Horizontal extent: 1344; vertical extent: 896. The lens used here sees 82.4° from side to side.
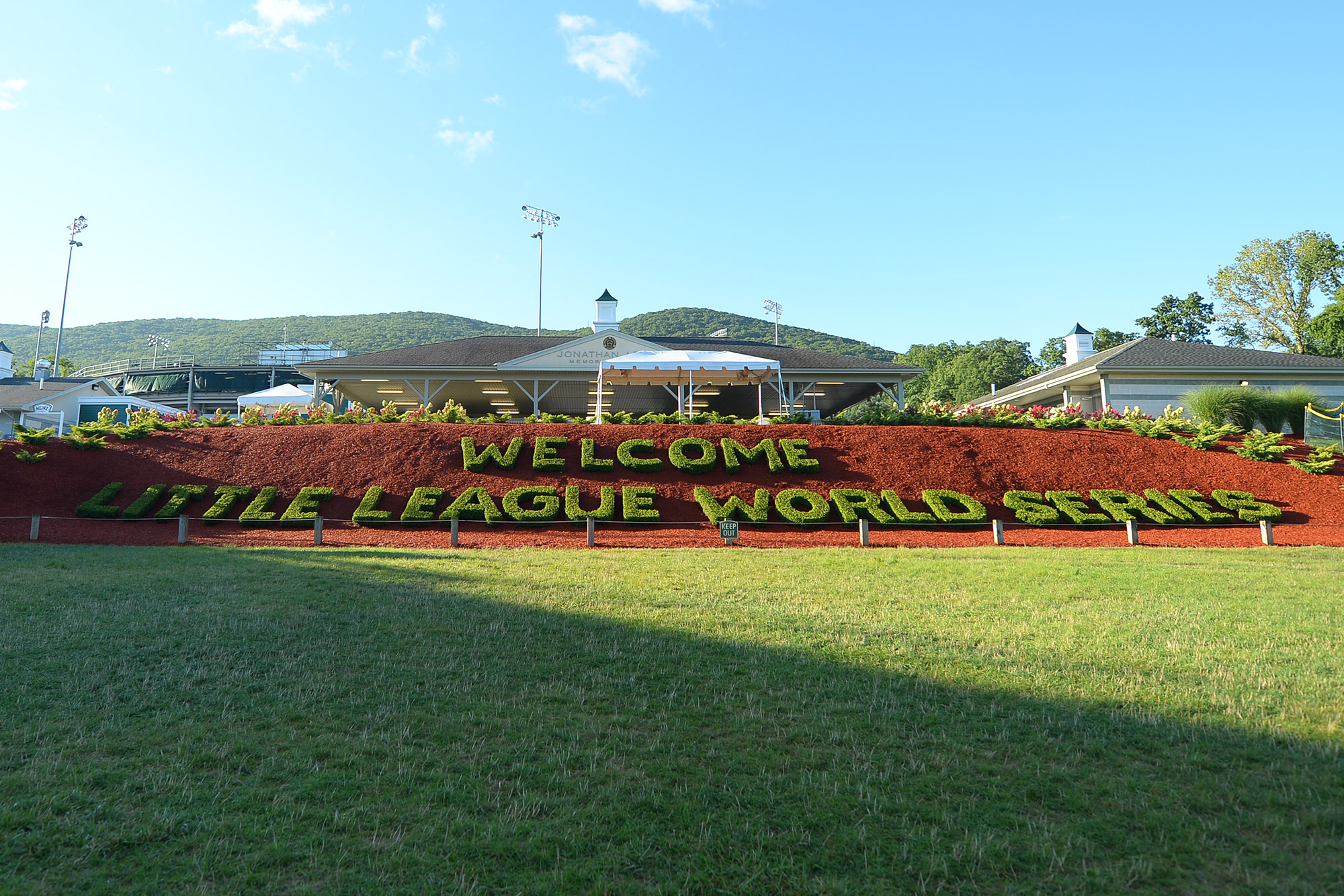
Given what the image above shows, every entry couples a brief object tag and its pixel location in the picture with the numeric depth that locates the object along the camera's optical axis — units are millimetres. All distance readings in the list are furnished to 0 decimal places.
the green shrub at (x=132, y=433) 19172
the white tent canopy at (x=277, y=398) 30547
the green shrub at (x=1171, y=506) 15891
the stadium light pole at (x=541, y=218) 43219
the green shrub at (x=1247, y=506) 15906
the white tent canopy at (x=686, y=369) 20641
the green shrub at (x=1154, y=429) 20250
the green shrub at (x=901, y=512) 15555
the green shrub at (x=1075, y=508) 15727
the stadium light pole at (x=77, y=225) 50656
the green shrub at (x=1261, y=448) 18734
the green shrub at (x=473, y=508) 15672
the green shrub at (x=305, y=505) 15516
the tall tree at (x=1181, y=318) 49438
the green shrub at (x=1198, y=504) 15891
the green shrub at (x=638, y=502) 15750
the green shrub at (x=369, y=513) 15508
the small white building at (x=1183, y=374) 26969
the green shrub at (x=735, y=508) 15703
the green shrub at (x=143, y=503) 15430
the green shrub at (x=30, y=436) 18375
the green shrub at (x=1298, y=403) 22734
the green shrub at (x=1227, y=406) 22141
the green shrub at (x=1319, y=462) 18000
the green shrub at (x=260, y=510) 15422
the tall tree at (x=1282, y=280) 40438
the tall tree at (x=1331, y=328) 36281
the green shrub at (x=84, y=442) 18281
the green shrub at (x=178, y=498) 15555
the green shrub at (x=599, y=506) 15656
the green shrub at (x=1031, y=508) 15773
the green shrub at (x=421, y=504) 15609
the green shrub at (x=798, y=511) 15668
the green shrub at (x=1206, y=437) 19516
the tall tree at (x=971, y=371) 58844
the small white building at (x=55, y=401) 35000
